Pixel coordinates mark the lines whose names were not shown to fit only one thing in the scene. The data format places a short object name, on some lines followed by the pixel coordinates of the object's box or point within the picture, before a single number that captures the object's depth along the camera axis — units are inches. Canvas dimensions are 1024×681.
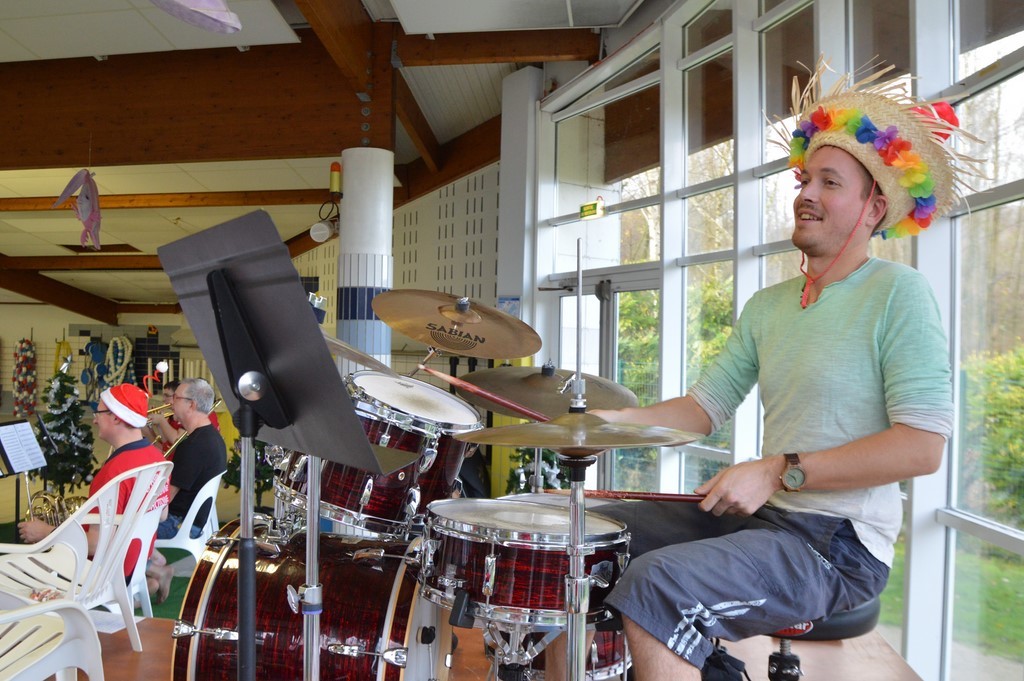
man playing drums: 63.9
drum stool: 69.3
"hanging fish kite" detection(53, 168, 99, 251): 279.3
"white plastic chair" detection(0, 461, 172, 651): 108.0
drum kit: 70.6
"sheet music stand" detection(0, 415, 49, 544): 156.0
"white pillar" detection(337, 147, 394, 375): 259.6
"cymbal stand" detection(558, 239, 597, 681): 62.9
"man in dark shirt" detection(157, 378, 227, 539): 176.2
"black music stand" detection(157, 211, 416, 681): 52.7
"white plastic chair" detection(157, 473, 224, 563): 171.3
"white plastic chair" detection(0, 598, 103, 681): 72.2
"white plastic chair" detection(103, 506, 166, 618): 134.0
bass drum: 84.0
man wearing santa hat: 139.6
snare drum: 72.5
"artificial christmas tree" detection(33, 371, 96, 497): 245.4
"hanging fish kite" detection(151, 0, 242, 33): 105.5
